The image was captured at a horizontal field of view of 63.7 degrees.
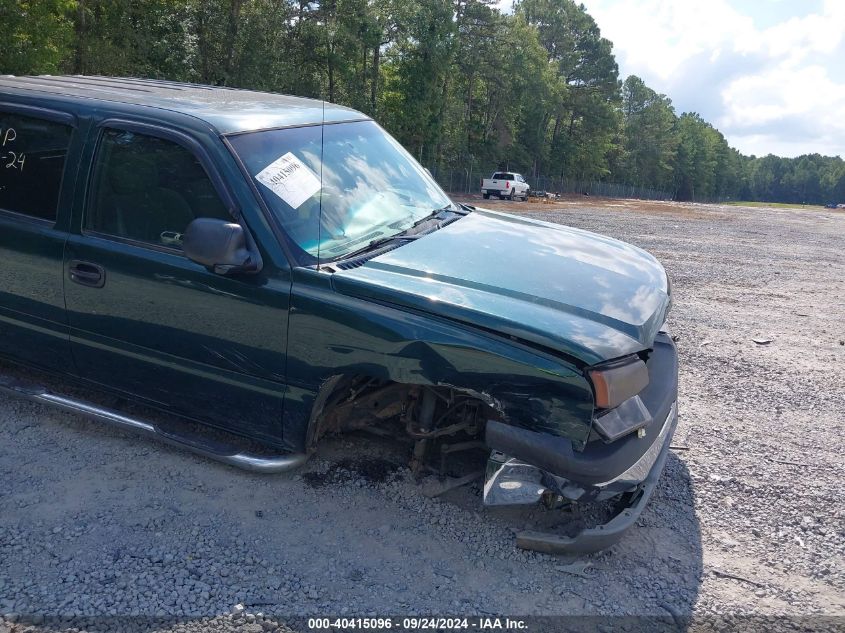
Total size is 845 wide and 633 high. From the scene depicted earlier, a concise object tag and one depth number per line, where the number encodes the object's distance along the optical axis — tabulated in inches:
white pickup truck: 1528.1
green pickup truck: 108.3
